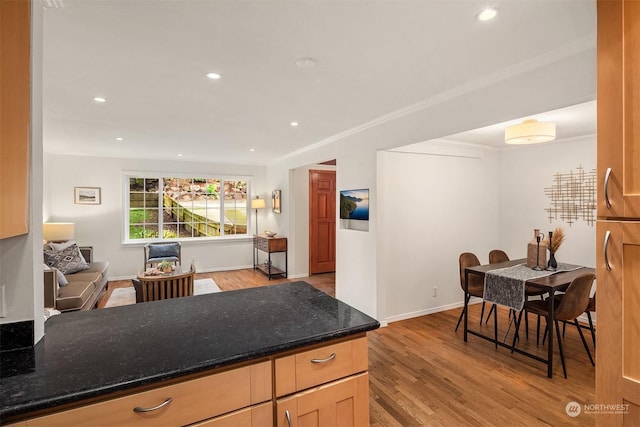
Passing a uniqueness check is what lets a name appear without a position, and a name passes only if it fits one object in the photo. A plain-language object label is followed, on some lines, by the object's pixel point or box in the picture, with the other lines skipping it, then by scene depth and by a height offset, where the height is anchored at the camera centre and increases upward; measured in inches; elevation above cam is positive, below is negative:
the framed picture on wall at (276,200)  267.1 +11.2
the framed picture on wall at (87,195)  233.9 +14.2
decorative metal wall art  157.4 +8.3
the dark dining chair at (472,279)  143.5 -31.8
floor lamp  277.1 +8.2
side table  250.2 -27.4
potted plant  172.6 -30.0
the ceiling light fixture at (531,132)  120.1 +31.0
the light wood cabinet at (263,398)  40.1 -26.9
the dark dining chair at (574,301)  108.7 -31.5
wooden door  263.9 -6.7
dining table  107.4 -25.6
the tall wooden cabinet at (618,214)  45.3 -0.4
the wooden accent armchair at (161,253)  235.3 -30.0
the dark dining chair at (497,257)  161.2 -23.2
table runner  118.0 -28.3
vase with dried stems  136.3 -14.5
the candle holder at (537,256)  135.5 -19.2
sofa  124.7 -34.1
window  257.8 +5.5
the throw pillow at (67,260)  172.6 -25.9
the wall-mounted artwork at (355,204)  155.3 +4.4
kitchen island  38.7 -20.8
